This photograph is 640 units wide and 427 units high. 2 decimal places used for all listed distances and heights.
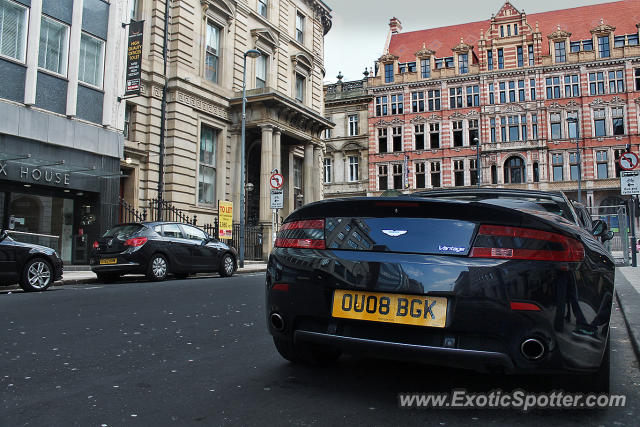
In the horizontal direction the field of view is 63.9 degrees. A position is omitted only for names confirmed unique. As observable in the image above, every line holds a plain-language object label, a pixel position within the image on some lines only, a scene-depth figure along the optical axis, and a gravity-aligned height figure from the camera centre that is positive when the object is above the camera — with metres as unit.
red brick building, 48.03 +14.98
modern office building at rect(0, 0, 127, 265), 14.52 +4.14
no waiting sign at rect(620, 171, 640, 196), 12.18 +1.72
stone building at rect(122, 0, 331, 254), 20.78 +6.82
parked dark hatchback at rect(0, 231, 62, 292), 9.28 -0.23
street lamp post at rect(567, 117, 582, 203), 47.87 +12.59
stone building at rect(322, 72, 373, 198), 56.03 +12.38
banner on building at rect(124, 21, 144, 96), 17.99 +7.01
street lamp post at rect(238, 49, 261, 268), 20.47 +4.37
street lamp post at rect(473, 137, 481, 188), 46.67 +8.74
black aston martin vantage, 2.62 -0.19
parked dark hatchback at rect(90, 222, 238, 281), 12.01 +0.04
